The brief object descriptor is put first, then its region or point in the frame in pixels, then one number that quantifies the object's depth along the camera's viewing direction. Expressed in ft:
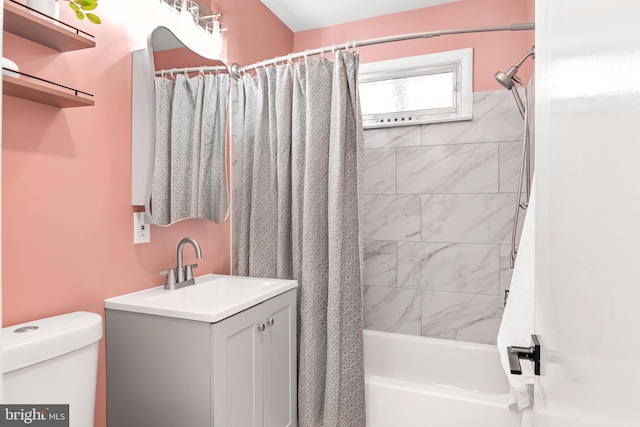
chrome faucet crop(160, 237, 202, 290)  5.84
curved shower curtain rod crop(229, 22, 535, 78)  6.62
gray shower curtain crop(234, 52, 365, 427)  6.49
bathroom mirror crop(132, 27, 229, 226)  5.43
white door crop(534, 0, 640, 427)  1.00
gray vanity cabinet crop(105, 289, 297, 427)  4.54
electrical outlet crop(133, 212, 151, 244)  5.51
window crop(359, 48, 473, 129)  8.40
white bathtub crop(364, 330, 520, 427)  6.15
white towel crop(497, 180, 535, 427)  4.63
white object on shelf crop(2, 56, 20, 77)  3.54
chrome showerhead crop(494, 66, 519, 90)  6.64
